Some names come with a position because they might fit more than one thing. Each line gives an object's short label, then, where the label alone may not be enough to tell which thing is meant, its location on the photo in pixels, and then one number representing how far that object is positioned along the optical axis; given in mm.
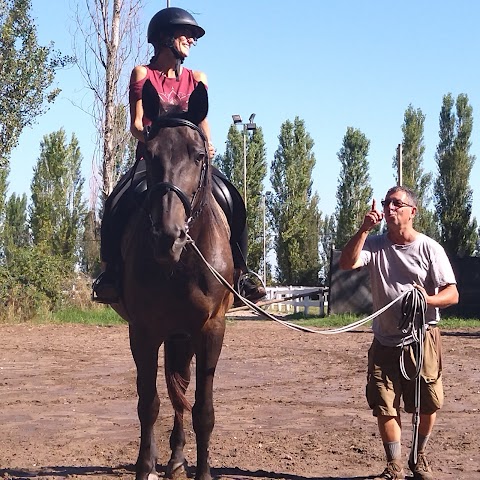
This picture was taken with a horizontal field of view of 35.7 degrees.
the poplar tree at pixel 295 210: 48750
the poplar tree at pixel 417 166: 49750
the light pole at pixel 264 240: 46500
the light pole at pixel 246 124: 32688
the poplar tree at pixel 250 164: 50575
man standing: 5398
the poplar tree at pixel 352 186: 51094
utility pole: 25997
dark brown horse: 4492
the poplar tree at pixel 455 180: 45906
